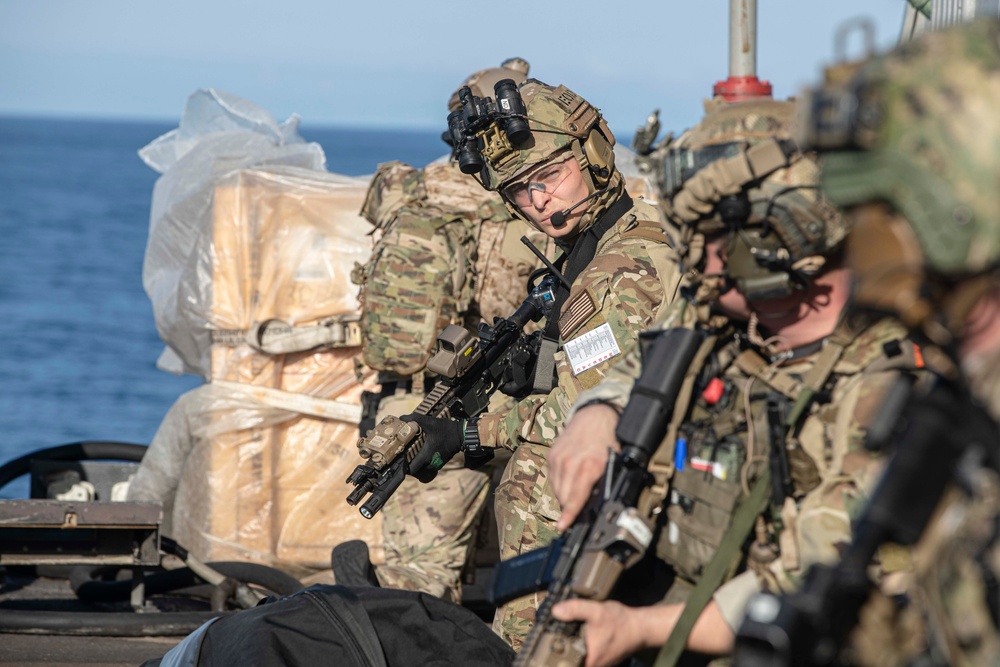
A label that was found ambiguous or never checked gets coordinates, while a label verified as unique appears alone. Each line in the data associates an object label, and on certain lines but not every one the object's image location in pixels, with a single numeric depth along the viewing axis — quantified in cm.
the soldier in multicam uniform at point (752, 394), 489
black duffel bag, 669
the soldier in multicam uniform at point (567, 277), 738
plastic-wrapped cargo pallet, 1296
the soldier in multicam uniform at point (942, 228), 363
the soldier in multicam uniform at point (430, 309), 1106
